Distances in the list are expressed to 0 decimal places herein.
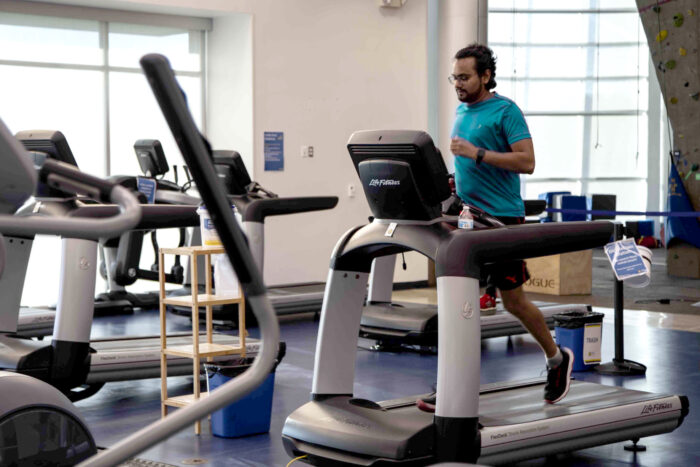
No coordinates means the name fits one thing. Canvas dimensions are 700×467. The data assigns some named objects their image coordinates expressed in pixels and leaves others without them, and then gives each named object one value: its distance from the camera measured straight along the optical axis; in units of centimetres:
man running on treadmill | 414
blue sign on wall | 945
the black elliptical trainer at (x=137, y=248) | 750
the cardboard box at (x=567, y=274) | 959
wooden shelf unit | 438
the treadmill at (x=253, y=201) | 634
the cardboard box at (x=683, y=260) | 1102
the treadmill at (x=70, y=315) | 466
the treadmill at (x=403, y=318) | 604
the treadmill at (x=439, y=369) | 340
